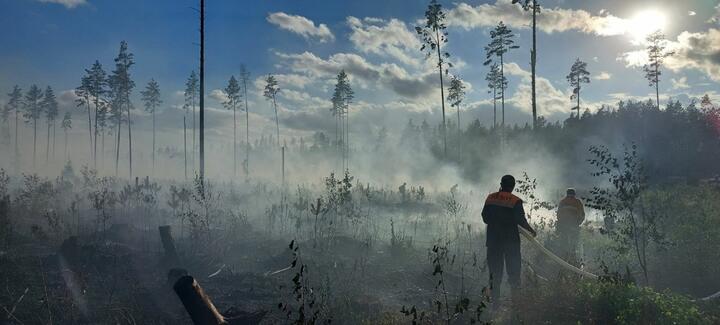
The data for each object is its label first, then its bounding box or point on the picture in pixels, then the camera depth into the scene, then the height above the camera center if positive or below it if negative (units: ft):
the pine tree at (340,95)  198.49 +35.54
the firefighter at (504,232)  22.88 -3.65
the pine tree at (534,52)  71.45 +19.57
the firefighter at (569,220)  33.68 -4.47
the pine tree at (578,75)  188.22 +41.12
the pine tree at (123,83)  156.00 +34.68
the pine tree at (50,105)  224.12 +36.65
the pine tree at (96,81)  166.20 +35.77
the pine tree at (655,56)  169.99 +44.49
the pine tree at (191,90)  195.11 +37.47
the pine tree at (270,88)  188.79 +36.77
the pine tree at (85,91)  170.13 +33.67
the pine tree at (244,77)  199.11 +44.06
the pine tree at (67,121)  256.73 +30.63
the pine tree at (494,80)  170.19 +35.46
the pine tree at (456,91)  153.89 +29.20
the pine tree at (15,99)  235.40 +41.02
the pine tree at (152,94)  205.05 +37.34
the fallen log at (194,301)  14.17 -4.51
